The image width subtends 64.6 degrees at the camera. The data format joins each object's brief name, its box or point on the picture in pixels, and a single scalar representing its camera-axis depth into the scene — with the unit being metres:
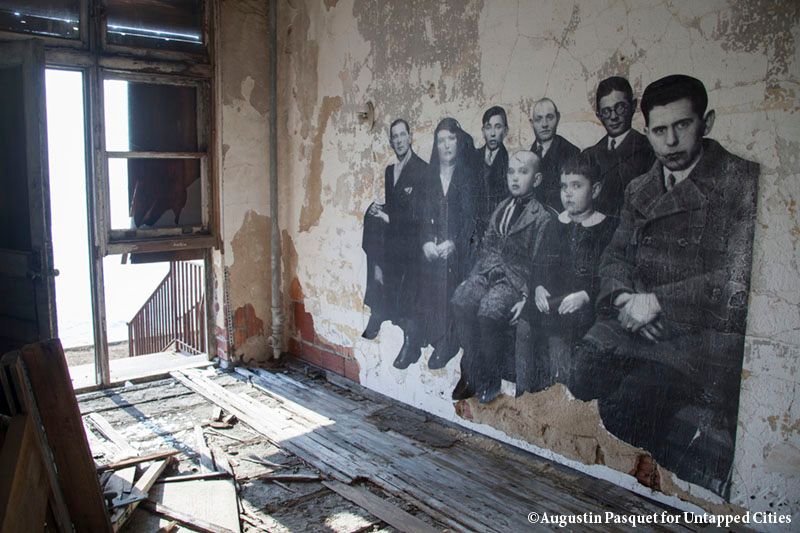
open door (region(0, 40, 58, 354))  3.83
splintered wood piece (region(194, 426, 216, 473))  3.59
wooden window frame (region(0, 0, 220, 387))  4.72
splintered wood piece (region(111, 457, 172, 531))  2.93
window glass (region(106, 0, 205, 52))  4.88
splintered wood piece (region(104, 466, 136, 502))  3.18
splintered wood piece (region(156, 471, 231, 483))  3.42
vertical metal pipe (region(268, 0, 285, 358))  5.43
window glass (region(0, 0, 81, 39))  4.46
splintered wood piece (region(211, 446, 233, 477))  3.58
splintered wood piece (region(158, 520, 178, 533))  2.94
